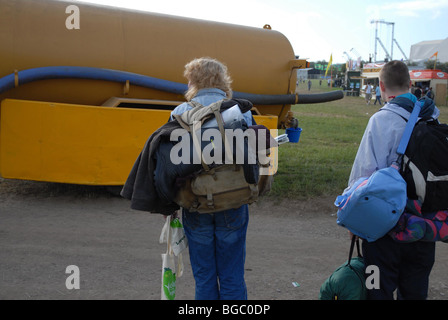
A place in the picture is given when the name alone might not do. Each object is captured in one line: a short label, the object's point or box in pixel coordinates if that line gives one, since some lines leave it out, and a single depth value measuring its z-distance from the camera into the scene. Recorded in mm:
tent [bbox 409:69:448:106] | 30297
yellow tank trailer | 5066
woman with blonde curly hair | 2678
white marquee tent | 48200
